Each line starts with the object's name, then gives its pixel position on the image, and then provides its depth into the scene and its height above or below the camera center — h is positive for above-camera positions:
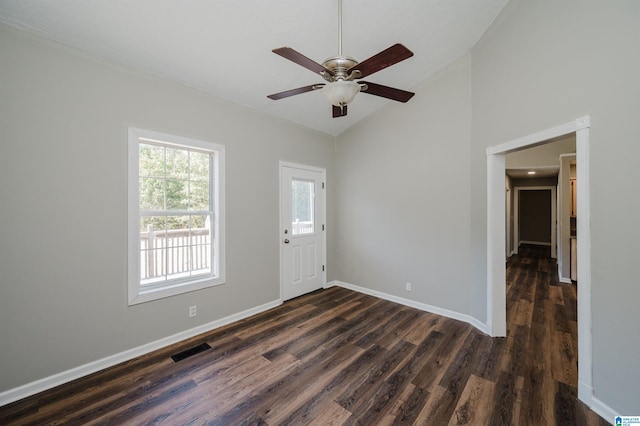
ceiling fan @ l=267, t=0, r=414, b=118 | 1.61 +1.01
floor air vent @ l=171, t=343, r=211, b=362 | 2.43 -1.43
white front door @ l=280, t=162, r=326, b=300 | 3.89 -0.30
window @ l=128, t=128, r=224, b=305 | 2.46 -0.03
